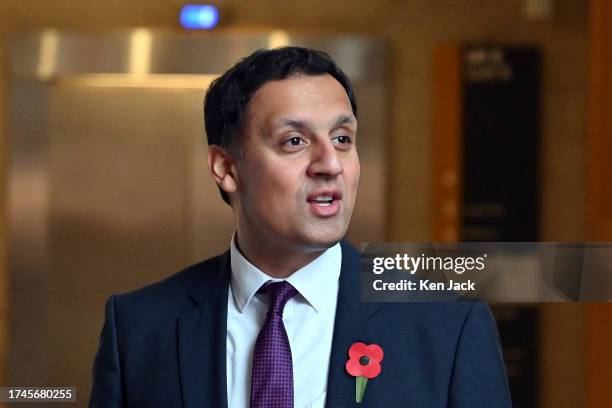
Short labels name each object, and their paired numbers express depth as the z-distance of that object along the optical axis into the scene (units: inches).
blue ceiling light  139.2
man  96.9
